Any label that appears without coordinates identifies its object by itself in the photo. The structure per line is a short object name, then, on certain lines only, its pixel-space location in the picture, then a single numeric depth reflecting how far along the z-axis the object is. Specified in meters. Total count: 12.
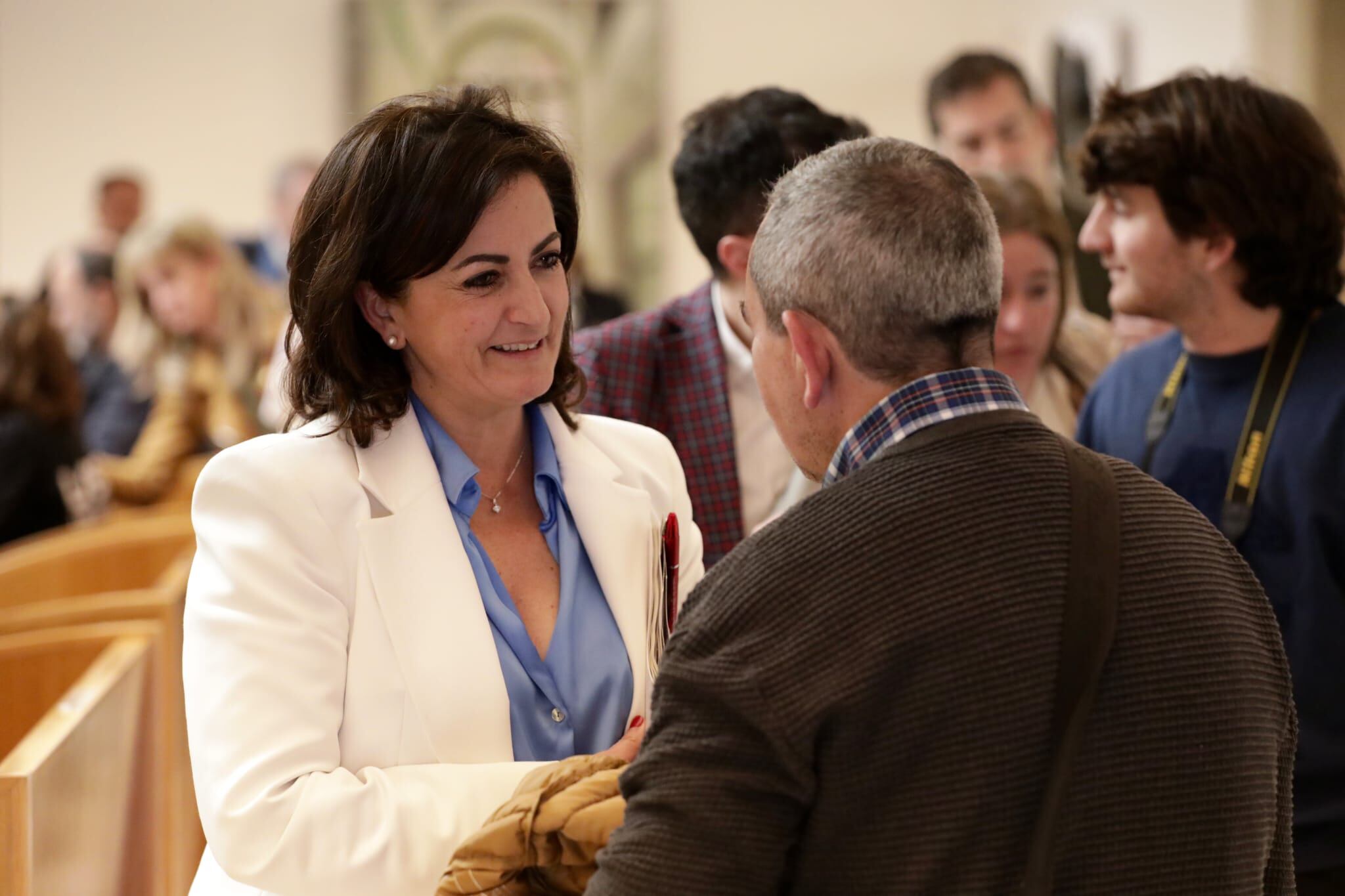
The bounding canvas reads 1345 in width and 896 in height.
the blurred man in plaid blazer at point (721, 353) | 2.69
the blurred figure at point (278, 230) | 9.09
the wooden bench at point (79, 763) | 2.11
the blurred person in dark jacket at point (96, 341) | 6.89
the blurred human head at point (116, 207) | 9.48
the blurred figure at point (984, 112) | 4.51
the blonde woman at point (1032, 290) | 2.96
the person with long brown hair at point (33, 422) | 5.16
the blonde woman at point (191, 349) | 5.99
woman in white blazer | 1.70
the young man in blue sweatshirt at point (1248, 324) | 2.32
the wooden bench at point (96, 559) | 3.89
